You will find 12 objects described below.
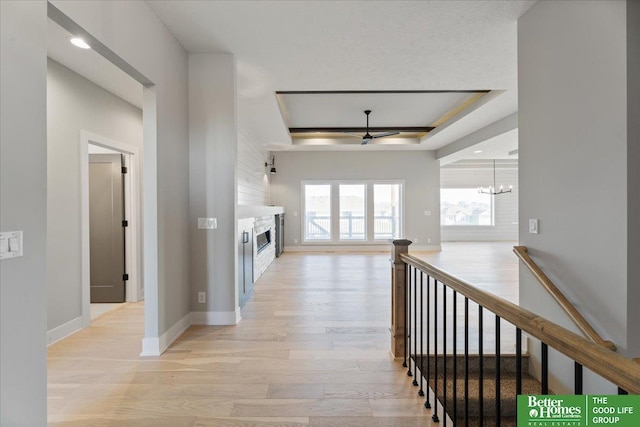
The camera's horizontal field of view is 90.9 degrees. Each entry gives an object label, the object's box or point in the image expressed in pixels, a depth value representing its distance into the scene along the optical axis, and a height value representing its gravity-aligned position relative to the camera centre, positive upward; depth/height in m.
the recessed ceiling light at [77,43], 2.61 +1.45
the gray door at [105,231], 4.19 -0.23
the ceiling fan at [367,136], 6.16 +1.49
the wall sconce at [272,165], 8.30 +1.28
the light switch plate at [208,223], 3.30 -0.10
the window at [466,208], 11.29 +0.10
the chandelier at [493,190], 10.43 +0.71
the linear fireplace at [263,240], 5.65 -0.55
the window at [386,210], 9.09 +0.04
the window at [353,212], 9.06 -0.01
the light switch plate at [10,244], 1.34 -0.13
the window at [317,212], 9.03 +0.00
